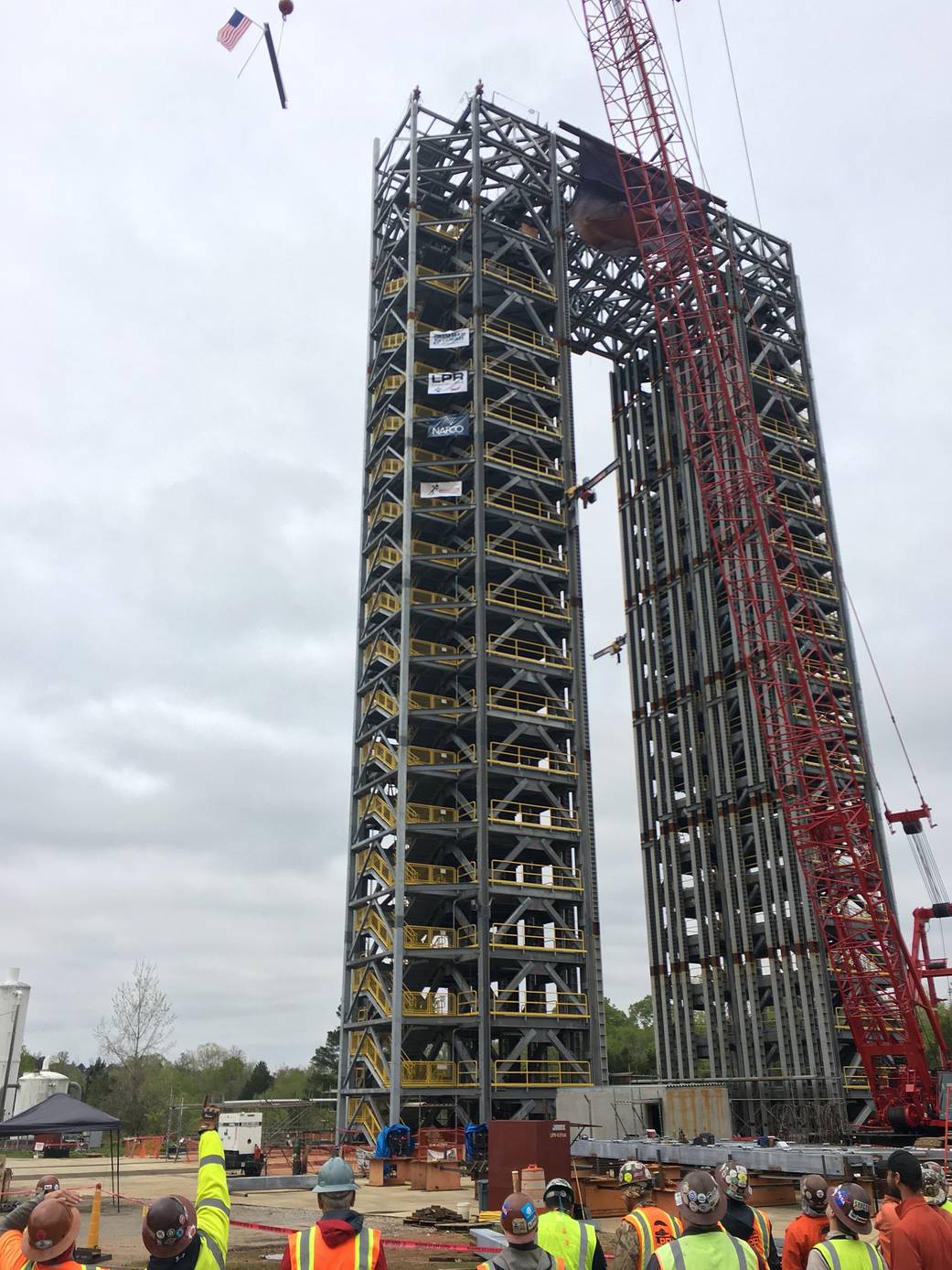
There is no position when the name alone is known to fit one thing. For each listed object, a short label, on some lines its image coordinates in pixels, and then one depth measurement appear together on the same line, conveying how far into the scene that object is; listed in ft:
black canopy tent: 91.04
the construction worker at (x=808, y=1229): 26.68
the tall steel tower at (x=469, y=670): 147.33
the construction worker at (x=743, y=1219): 26.99
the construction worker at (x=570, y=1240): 23.80
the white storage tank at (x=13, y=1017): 227.61
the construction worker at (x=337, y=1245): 18.80
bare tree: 236.84
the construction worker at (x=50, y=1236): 17.67
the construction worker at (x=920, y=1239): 24.29
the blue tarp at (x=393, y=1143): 124.88
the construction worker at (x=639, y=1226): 23.93
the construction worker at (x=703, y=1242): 19.04
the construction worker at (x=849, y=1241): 22.21
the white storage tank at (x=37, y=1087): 237.45
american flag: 119.44
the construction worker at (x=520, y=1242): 20.10
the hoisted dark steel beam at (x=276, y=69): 104.01
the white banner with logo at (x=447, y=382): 174.19
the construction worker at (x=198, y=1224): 17.60
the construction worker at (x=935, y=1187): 25.96
